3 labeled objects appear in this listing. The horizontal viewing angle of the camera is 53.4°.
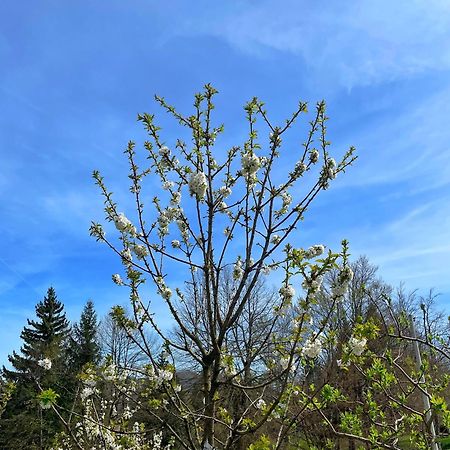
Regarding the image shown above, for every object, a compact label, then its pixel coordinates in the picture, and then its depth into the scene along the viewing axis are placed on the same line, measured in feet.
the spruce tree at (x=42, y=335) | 69.97
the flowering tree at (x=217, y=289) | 8.38
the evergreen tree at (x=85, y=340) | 79.97
